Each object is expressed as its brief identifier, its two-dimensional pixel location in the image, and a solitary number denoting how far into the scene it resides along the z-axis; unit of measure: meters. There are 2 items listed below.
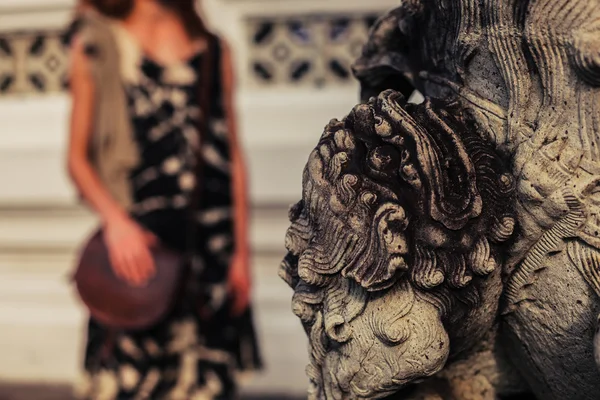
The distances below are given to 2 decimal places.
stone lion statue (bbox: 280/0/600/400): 1.96
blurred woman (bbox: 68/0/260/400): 3.68
